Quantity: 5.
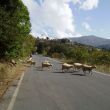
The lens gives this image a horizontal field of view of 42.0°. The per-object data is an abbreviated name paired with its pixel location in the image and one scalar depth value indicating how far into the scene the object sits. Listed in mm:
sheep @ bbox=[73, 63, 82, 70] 13874
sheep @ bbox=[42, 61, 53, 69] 14905
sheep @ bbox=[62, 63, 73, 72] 13371
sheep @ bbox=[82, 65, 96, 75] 12340
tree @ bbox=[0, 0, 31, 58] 11070
